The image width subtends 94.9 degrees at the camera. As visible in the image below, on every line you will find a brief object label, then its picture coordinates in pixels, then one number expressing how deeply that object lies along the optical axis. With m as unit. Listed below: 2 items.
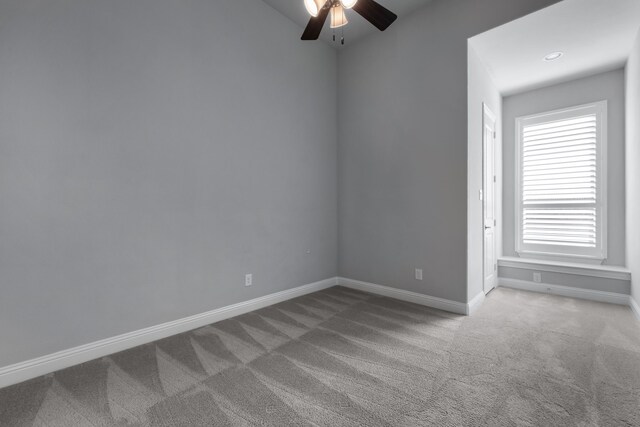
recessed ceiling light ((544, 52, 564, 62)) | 3.24
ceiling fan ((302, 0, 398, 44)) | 1.96
